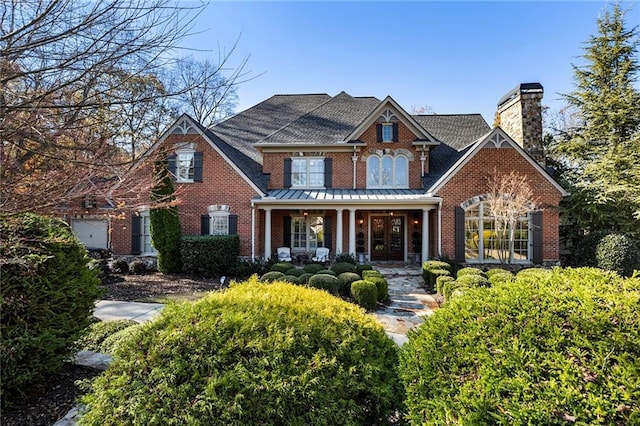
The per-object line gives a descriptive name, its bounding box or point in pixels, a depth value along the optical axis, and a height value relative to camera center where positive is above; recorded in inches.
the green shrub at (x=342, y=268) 376.1 -59.9
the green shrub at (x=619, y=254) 395.5 -45.0
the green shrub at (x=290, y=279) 310.5 -60.6
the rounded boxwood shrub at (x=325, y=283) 297.7 -62.0
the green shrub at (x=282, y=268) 383.9 -60.7
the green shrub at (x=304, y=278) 318.3 -61.7
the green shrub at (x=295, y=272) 351.1 -60.4
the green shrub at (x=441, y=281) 325.4 -66.9
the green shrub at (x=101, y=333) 177.5 -72.2
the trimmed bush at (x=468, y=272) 342.0 -59.1
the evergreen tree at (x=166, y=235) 447.8 -23.2
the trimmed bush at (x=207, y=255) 442.6 -52.3
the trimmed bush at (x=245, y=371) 77.9 -42.5
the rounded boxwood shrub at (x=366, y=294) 291.7 -71.1
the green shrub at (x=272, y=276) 320.8 -59.6
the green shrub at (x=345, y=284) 323.9 -67.9
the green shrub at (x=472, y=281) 291.1 -59.7
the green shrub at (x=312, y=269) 364.8 -59.3
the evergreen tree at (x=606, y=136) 497.7 +159.0
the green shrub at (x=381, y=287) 312.9 -68.7
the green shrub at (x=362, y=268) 385.4 -62.0
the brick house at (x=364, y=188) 482.0 +53.6
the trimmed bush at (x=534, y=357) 63.2 -32.5
